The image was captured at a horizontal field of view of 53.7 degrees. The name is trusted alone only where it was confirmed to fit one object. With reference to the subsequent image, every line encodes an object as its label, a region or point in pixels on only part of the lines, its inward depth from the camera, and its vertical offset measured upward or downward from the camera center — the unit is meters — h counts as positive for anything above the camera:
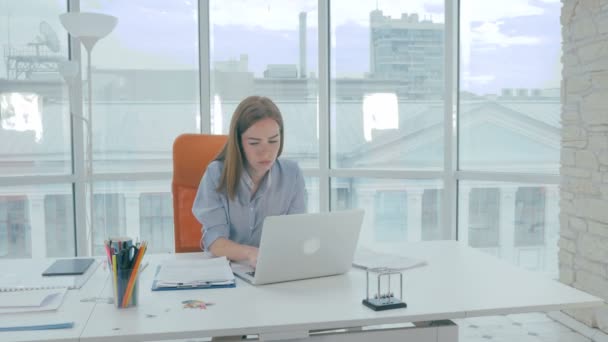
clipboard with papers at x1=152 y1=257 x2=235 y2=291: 1.69 -0.42
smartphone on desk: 1.86 -0.43
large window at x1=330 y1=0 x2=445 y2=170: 4.30 +0.33
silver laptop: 1.62 -0.32
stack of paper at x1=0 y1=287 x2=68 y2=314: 1.50 -0.43
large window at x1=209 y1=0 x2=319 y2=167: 4.27 +0.50
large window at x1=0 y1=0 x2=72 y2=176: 3.96 +0.28
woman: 2.15 -0.19
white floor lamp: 3.11 +0.57
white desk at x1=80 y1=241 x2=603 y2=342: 1.38 -0.44
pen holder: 1.51 -0.39
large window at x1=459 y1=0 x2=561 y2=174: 3.75 +0.30
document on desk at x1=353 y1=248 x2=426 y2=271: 1.91 -0.42
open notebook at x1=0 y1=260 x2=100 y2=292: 1.70 -0.44
